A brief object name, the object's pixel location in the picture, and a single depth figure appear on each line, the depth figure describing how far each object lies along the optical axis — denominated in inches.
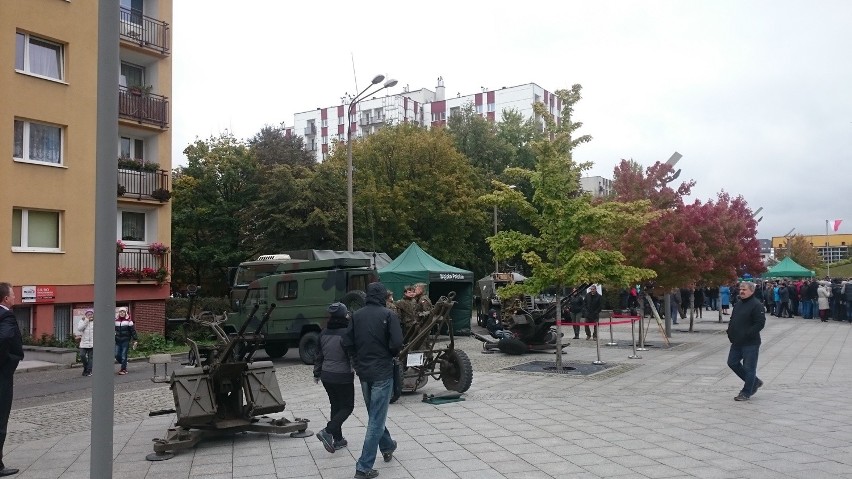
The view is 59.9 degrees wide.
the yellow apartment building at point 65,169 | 821.9
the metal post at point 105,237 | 161.0
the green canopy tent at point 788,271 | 1603.1
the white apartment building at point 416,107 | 3277.6
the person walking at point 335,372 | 298.0
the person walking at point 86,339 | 634.8
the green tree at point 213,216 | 1268.5
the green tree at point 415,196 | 1365.7
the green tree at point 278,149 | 1614.2
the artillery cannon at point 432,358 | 433.1
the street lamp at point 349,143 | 932.0
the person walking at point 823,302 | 1206.3
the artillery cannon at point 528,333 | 717.9
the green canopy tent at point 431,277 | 947.3
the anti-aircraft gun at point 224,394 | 324.2
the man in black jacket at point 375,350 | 274.5
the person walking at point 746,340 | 427.5
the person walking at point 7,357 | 293.9
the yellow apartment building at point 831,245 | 3721.0
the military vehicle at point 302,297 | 702.5
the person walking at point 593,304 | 868.0
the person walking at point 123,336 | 653.9
